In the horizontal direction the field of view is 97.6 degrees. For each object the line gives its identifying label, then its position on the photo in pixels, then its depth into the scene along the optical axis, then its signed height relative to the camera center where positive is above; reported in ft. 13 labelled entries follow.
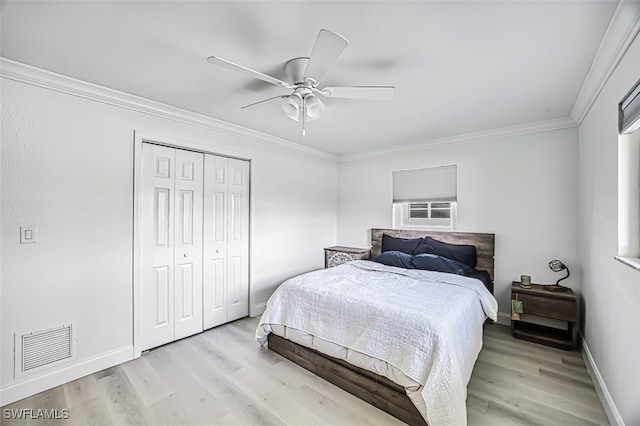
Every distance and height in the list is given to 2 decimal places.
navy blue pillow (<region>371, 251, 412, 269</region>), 11.60 -1.93
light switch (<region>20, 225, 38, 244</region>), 6.77 -0.56
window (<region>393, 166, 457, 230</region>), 12.80 +0.79
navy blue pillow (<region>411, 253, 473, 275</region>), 10.61 -1.97
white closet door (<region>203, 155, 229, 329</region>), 10.61 -1.07
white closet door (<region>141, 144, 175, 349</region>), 8.95 -1.10
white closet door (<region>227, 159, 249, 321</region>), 11.41 -1.16
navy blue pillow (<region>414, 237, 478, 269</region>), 11.43 -1.56
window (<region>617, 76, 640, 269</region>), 5.53 +0.57
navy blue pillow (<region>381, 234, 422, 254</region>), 12.91 -1.43
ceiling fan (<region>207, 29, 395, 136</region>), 4.77 +2.83
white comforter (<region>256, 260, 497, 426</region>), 5.48 -2.62
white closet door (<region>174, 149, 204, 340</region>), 9.80 -1.10
